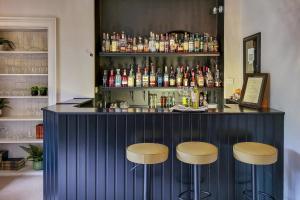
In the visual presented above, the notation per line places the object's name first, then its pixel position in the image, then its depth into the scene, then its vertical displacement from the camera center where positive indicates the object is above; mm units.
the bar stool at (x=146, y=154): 2252 -535
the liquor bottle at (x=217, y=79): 4398 +101
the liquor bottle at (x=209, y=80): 4398 +85
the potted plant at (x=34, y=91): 4258 -84
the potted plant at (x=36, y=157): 4164 -1026
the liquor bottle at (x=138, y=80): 4379 +82
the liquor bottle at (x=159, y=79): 4406 +91
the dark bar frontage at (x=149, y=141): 2703 -580
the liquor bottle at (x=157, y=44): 4340 +610
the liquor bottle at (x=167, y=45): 4340 +604
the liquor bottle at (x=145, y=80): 4359 +82
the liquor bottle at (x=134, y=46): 4340 +589
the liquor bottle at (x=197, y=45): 4344 +605
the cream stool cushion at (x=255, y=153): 2215 -524
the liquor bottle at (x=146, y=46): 4344 +581
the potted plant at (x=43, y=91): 4270 -84
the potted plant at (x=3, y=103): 4296 -272
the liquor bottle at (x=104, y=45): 4351 +603
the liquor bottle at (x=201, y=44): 4359 +623
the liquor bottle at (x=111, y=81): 4387 +67
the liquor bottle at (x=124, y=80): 4371 +82
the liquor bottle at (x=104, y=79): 4411 +97
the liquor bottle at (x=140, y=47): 4336 +564
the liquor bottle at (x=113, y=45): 4328 +600
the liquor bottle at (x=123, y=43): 4332 +633
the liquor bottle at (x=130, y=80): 4379 +75
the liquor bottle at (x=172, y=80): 4426 +85
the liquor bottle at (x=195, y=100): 2881 -142
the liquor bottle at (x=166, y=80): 4414 +84
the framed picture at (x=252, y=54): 3309 +387
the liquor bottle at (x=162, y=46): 4336 +587
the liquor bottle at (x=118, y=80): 4375 +82
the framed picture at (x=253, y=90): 2998 -46
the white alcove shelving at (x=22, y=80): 4371 +80
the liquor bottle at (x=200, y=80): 4391 +85
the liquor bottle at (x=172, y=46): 4336 +588
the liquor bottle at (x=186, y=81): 4402 +70
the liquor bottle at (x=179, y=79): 4418 +100
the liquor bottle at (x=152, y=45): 4332 +602
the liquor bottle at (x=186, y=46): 4344 +590
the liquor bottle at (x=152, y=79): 4371 +98
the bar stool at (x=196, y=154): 2227 -528
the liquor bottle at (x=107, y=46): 4348 +587
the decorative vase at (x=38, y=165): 4172 -1140
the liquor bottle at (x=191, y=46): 4336 +589
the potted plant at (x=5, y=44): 4199 +597
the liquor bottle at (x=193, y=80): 4407 +78
